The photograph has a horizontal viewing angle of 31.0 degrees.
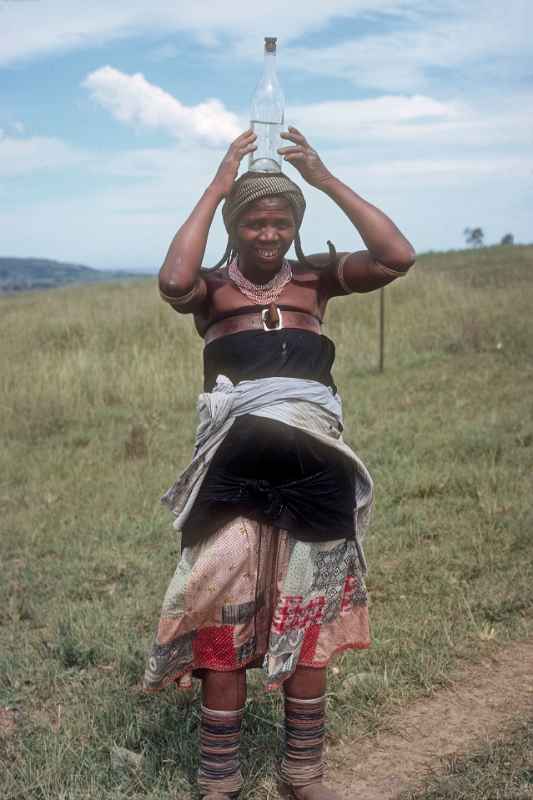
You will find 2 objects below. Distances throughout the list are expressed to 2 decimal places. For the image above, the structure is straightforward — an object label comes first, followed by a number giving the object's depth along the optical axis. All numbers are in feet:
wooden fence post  37.20
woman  8.75
